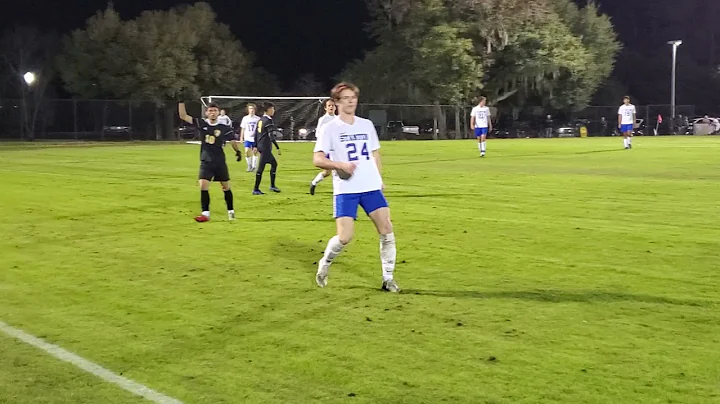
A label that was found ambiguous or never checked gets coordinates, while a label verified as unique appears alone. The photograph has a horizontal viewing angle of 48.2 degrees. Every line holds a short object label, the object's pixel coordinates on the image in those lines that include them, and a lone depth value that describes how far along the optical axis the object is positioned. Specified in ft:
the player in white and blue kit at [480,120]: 102.01
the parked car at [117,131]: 187.42
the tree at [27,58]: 214.69
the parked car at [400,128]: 192.95
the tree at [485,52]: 188.44
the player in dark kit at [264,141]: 55.72
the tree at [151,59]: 194.80
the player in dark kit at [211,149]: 41.16
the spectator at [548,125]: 202.92
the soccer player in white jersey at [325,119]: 47.47
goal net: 155.84
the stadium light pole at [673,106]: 196.56
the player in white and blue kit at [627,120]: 113.09
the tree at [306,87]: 236.98
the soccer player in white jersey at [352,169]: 24.58
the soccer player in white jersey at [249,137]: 76.59
